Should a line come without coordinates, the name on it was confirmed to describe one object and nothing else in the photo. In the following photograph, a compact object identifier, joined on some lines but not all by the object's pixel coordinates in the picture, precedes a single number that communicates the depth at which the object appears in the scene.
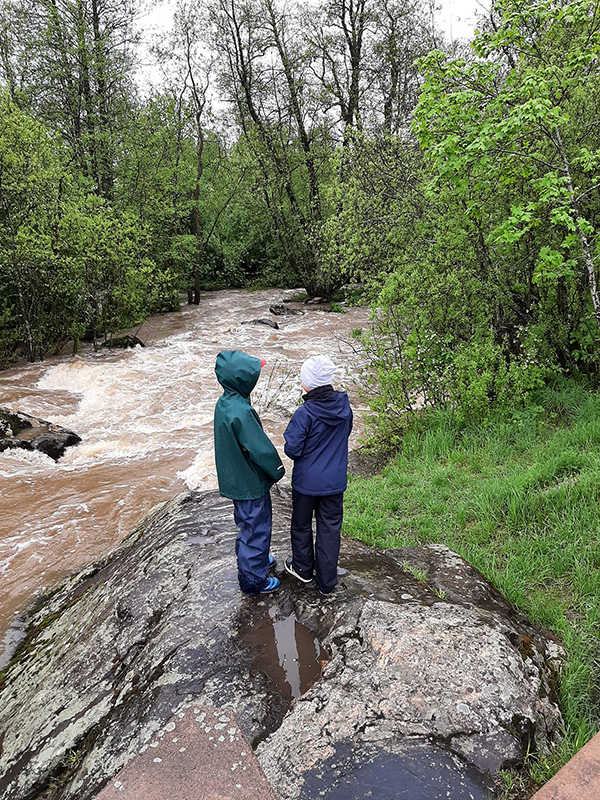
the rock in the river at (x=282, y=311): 20.42
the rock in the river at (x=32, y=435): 8.38
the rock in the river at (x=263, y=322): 18.29
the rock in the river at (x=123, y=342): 15.83
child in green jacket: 3.29
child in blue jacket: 3.26
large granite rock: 2.22
